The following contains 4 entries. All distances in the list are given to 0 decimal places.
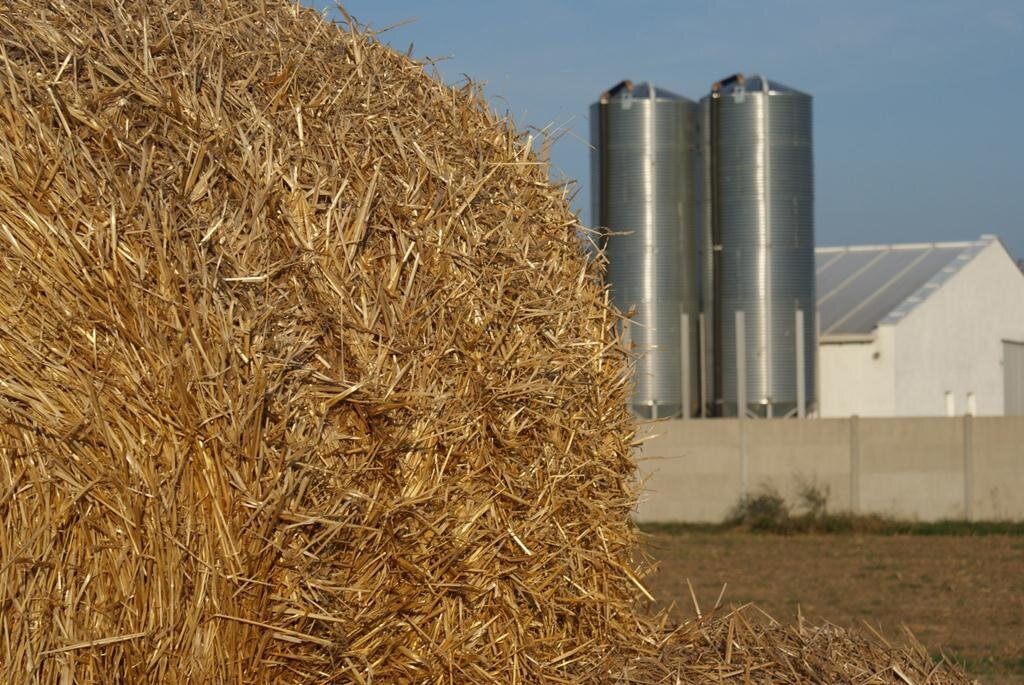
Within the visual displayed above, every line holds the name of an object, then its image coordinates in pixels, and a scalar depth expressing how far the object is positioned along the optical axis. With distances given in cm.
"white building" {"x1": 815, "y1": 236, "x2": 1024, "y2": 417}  2577
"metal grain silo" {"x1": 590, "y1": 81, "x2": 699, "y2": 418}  2195
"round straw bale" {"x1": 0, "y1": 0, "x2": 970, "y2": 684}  403
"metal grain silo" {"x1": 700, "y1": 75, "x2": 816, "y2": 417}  2169
